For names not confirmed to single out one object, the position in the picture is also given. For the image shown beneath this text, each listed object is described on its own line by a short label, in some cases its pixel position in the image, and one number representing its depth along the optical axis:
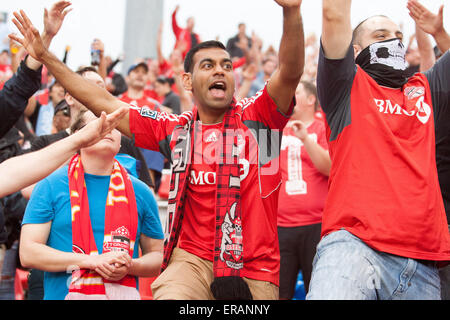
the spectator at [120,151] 9.09
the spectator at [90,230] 6.68
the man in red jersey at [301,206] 10.27
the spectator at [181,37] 20.25
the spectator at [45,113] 14.79
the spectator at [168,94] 17.28
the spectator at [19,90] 7.65
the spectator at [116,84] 16.65
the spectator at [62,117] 10.91
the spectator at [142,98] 14.51
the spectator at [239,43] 23.91
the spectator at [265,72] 20.22
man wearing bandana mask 5.02
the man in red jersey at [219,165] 6.00
